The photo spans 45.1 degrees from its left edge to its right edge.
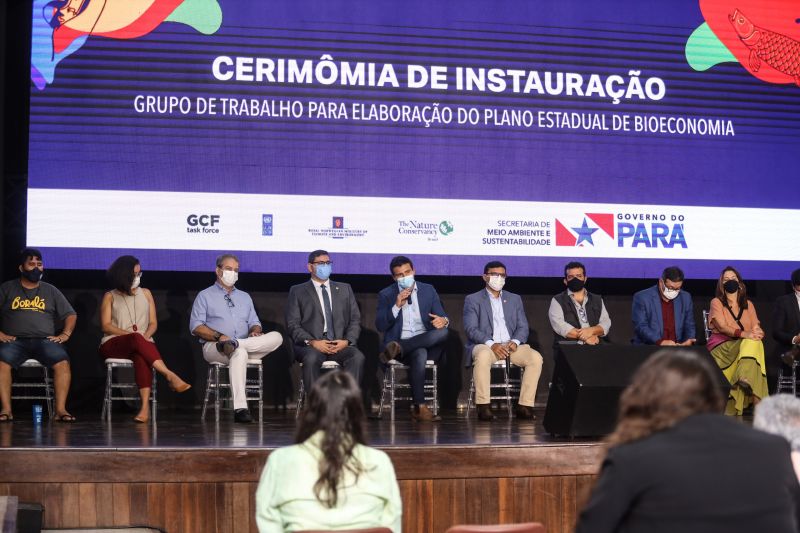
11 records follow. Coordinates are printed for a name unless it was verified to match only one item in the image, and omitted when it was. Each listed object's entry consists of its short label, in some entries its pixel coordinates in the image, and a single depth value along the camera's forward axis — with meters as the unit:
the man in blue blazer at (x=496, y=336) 6.14
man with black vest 6.50
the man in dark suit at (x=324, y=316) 6.06
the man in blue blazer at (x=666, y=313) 6.48
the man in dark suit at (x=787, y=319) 6.66
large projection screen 6.37
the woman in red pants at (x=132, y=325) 5.78
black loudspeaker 4.56
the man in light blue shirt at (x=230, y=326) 5.91
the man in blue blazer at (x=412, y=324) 6.10
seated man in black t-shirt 5.86
